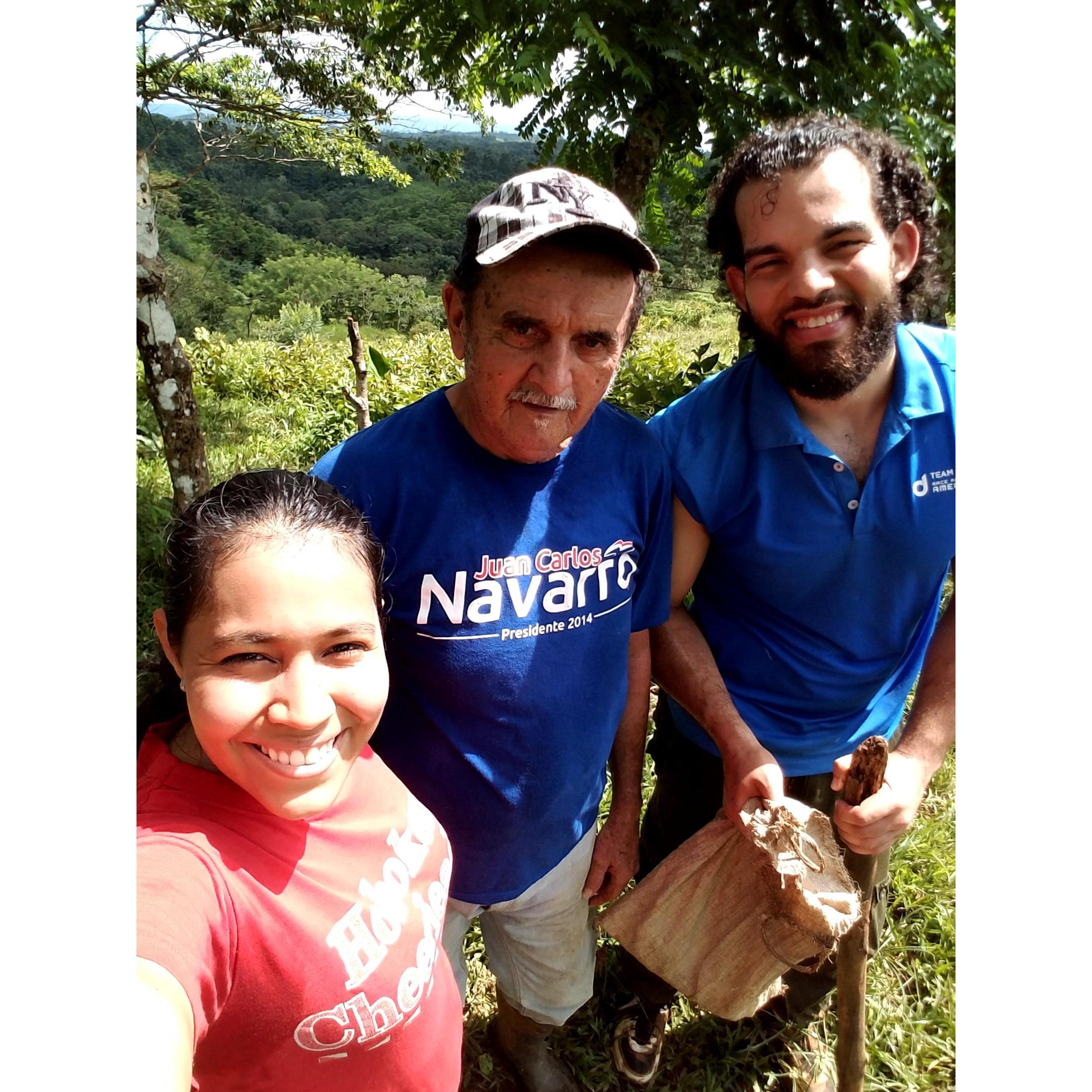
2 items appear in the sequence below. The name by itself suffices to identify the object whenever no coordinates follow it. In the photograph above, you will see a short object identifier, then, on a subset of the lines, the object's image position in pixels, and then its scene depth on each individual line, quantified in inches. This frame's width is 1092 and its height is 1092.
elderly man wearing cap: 53.6
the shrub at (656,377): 176.7
